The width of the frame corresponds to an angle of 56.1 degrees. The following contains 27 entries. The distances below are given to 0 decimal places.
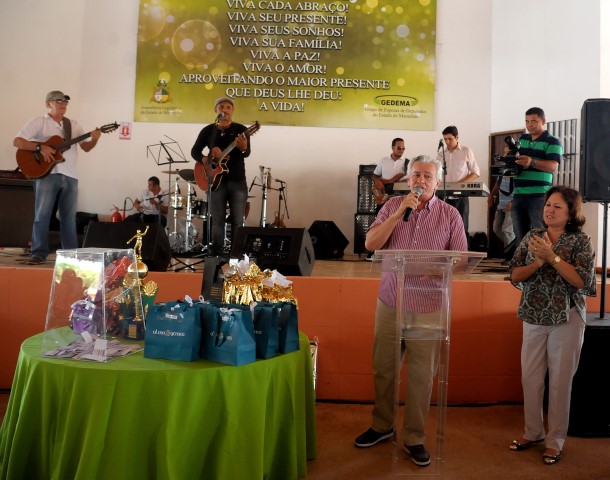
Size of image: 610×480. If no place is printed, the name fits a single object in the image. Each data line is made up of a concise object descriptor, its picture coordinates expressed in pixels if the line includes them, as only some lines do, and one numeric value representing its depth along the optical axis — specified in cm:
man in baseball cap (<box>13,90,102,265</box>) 530
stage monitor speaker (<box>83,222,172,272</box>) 438
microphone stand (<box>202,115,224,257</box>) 529
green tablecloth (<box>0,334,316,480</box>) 177
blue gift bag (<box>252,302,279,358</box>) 210
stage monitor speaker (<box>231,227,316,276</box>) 412
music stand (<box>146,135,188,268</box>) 841
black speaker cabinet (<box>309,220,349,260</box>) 737
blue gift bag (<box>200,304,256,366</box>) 195
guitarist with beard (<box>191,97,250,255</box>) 567
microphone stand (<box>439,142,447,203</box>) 562
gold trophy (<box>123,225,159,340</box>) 219
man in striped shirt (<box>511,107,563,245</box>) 474
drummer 789
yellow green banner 835
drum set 746
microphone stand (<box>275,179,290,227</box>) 838
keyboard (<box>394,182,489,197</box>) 562
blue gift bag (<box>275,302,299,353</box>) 218
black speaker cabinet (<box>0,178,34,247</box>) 754
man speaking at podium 257
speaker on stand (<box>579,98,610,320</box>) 341
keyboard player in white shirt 648
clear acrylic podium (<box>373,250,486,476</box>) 250
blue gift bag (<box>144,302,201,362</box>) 197
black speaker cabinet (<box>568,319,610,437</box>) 330
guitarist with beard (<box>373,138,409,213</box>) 742
